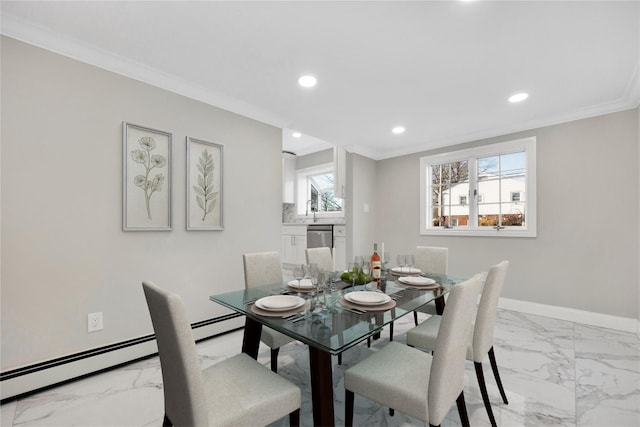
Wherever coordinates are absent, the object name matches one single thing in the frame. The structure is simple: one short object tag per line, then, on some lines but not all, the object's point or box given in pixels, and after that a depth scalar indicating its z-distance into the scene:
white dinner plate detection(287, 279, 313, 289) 1.85
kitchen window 5.80
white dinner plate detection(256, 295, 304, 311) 1.42
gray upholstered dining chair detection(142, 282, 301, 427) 0.95
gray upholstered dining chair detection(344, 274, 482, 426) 1.08
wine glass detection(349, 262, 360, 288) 1.94
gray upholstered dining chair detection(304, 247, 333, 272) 2.54
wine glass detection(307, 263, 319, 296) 1.56
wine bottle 2.06
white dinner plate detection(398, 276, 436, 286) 1.94
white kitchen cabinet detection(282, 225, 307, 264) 5.41
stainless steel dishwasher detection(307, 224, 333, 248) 4.80
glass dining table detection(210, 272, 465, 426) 1.18
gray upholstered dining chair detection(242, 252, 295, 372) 1.85
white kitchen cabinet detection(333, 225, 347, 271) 4.48
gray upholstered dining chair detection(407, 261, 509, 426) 1.48
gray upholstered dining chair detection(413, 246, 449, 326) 2.68
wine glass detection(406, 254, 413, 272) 2.25
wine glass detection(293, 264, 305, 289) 1.76
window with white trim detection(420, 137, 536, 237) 3.46
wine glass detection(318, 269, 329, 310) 1.54
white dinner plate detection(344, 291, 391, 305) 1.52
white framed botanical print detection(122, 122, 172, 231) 2.19
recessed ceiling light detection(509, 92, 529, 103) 2.67
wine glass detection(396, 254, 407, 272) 2.29
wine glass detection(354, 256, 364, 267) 2.00
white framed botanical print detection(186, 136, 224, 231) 2.57
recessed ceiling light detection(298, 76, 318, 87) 2.42
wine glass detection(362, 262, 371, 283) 1.96
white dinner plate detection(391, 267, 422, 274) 2.31
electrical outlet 2.01
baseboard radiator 1.74
